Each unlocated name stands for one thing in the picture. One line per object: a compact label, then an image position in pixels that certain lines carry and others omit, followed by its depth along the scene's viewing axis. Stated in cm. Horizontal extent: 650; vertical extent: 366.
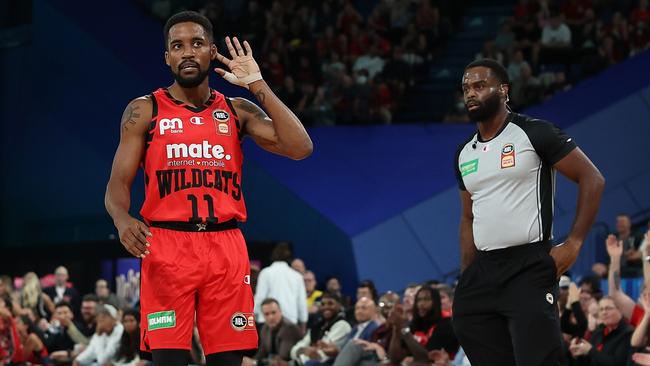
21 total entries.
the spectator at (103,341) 1348
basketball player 527
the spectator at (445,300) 1113
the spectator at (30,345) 1420
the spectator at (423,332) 1050
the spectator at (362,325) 1174
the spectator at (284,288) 1388
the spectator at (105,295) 1581
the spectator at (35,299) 1619
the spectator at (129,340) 1294
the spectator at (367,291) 1278
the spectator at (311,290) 1578
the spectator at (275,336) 1272
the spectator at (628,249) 1320
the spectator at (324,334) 1207
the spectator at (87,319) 1474
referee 563
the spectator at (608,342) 945
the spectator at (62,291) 1681
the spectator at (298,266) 1553
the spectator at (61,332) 1472
